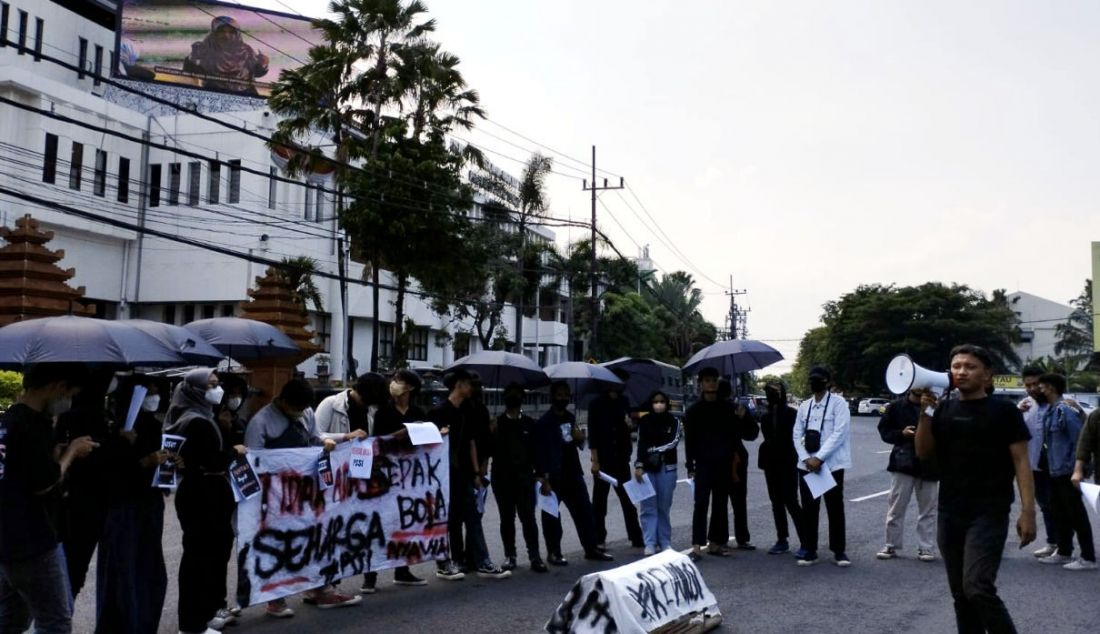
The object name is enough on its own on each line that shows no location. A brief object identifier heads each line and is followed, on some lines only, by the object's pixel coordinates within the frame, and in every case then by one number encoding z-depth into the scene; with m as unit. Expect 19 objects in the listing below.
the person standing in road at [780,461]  10.37
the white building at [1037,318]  107.69
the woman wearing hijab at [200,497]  6.57
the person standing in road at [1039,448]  10.14
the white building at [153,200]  34.50
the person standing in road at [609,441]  10.48
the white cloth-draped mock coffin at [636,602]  5.93
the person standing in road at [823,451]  9.78
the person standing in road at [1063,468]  9.66
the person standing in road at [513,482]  9.41
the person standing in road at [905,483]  9.97
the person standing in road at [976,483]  5.32
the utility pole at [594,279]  39.50
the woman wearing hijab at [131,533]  6.11
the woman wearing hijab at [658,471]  9.98
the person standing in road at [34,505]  5.03
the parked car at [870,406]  71.18
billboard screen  45.25
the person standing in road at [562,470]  9.69
